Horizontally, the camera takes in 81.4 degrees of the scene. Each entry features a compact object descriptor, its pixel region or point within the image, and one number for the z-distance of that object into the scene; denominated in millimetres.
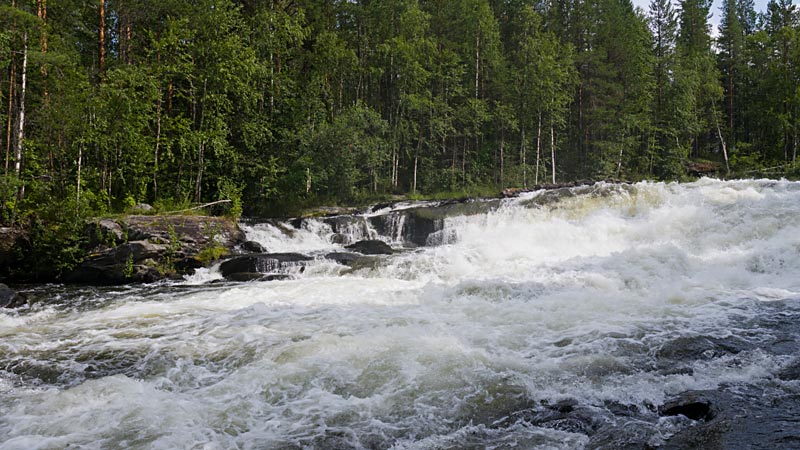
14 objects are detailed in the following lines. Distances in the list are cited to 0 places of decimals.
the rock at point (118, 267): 12062
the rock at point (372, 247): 14752
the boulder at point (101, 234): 12602
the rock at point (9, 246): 11961
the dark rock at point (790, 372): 4949
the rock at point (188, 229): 13062
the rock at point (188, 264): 13055
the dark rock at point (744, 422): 3598
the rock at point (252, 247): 15048
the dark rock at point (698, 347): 5711
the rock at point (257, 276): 11938
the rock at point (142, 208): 14906
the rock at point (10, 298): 9461
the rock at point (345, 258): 12734
